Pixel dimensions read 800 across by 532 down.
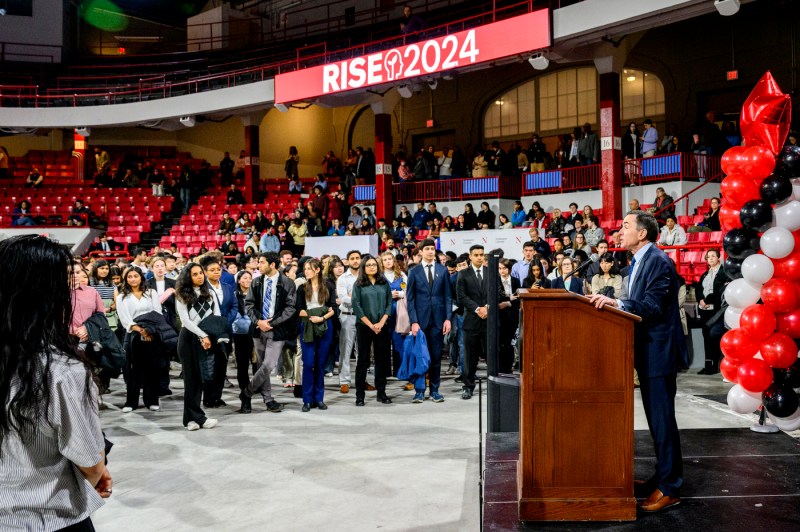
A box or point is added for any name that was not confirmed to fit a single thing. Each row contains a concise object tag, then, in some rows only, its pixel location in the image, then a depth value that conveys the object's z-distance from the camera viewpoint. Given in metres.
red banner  13.11
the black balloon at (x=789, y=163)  5.07
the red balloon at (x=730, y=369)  5.24
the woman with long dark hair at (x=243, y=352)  7.03
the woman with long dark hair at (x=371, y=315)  7.16
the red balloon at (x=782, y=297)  4.98
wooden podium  3.38
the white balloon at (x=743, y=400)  5.12
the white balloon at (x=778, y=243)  4.98
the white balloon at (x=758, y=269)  5.09
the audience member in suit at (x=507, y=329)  7.67
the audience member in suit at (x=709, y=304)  8.43
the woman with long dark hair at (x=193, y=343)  6.03
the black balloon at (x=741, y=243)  5.29
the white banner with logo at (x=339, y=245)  13.49
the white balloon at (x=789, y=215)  4.99
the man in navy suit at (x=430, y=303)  7.40
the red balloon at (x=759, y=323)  5.04
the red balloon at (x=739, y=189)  5.26
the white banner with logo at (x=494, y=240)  11.43
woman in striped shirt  1.76
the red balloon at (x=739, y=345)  5.13
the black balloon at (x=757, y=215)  5.08
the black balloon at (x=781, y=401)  4.91
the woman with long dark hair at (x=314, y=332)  6.84
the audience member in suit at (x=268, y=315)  6.74
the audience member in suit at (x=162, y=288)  7.13
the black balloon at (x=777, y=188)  5.02
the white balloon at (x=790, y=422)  4.96
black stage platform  3.36
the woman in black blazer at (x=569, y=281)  7.70
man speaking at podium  3.56
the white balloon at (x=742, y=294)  5.19
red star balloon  5.22
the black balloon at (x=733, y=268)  5.54
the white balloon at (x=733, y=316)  5.38
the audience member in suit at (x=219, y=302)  6.49
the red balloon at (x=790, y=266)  5.01
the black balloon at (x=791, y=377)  5.00
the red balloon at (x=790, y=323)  4.99
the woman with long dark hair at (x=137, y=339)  6.85
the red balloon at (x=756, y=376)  5.03
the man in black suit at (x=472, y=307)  7.24
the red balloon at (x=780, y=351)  4.98
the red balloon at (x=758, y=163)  5.16
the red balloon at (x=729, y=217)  5.55
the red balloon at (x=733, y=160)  5.33
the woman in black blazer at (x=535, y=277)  8.37
